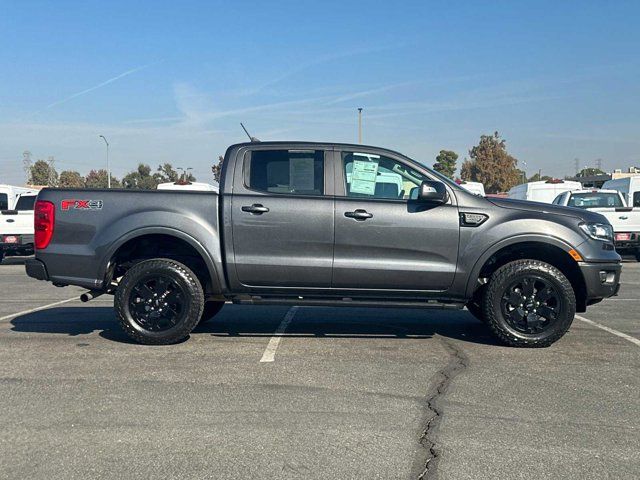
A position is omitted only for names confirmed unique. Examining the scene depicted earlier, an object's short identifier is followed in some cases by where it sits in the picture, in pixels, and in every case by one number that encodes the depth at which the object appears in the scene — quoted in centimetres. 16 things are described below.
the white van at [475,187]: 1652
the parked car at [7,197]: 1780
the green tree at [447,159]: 6548
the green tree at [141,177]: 6730
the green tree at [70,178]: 7688
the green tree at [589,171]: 11542
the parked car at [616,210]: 1422
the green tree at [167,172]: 6962
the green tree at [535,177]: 10359
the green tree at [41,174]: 7806
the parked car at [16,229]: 1502
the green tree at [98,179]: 7619
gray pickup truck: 569
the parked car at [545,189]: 2130
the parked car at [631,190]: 1786
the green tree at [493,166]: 6206
